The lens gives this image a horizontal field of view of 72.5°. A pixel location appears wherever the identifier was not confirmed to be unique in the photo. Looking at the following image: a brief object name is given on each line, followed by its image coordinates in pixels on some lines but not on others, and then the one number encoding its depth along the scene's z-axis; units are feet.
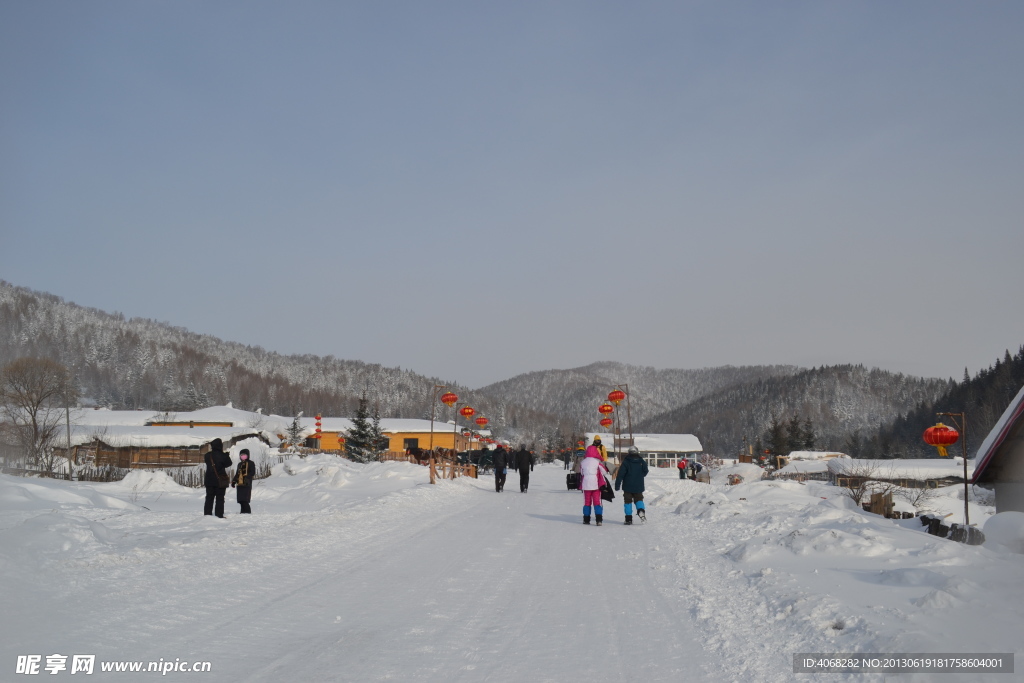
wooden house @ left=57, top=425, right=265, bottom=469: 142.10
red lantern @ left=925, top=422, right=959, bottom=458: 64.39
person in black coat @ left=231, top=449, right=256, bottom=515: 49.03
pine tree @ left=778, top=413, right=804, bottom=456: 316.81
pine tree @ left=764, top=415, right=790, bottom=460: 310.74
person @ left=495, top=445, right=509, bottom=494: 85.35
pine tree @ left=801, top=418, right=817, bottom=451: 319.68
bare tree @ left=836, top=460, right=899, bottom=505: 86.69
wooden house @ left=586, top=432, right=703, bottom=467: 392.10
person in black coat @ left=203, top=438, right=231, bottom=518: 44.93
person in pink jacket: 50.44
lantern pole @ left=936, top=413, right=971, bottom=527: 61.97
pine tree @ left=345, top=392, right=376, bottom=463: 179.93
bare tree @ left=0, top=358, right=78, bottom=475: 114.01
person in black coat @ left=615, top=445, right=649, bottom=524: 50.75
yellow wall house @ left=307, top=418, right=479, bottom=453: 299.27
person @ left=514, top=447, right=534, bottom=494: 85.93
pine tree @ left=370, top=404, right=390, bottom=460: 183.25
